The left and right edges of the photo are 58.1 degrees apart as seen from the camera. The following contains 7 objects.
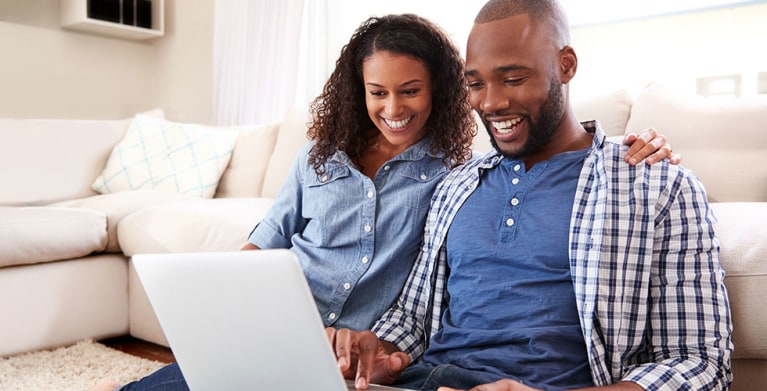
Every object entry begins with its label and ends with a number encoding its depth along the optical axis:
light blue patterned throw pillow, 2.73
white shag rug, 1.74
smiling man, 0.89
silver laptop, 0.65
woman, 1.19
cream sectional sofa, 1.10
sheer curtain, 3.46
